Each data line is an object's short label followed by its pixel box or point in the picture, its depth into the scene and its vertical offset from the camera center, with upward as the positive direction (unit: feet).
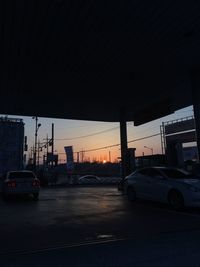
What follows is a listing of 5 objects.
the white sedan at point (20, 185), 37.02 -3.44
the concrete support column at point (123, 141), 50.28 +5.55
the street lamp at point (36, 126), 100.70 +18.37
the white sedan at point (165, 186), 24.84 -3.00
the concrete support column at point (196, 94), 34.26 +11.16
